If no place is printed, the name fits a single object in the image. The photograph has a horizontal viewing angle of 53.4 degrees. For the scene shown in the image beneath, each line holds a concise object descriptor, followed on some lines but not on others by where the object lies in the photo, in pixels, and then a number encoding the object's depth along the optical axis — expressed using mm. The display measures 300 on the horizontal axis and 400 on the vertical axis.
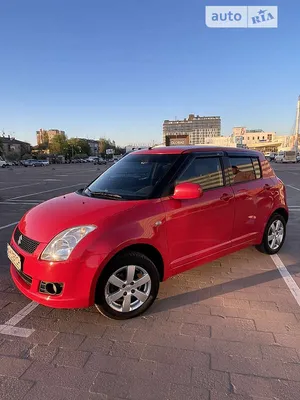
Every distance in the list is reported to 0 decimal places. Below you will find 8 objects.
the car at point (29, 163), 60309
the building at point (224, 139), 99575
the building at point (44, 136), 116875
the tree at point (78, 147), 108512
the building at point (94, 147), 152000
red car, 2656
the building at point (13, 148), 82725
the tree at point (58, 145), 103688
